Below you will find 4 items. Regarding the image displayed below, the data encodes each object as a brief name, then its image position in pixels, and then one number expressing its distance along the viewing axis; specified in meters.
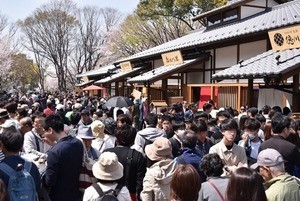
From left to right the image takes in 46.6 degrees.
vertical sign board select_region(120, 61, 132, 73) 20.03
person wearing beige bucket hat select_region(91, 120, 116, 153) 5.30
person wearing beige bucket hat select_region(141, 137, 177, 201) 3.68
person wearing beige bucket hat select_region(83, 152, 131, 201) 3.17
